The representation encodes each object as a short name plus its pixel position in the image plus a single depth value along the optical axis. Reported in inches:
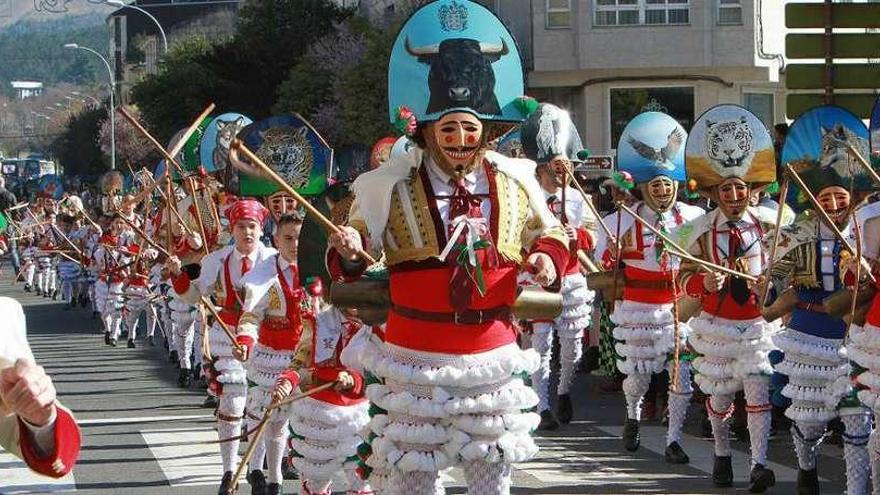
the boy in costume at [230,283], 444.5
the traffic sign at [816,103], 483.2
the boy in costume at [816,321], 397.4
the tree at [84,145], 3526.1
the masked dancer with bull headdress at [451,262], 284.5
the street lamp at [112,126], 2245.3
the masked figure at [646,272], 511.2
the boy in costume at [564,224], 552.4
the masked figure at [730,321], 427.8
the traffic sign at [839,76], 474.9
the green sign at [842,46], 475.5
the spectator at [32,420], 162.2
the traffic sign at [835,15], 463.2
